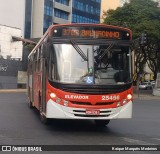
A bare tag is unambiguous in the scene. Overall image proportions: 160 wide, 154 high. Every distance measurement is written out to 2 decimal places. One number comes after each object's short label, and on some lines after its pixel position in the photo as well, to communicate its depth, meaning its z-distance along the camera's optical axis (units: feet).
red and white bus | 37.86
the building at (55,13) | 252.07
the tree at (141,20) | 141.06
